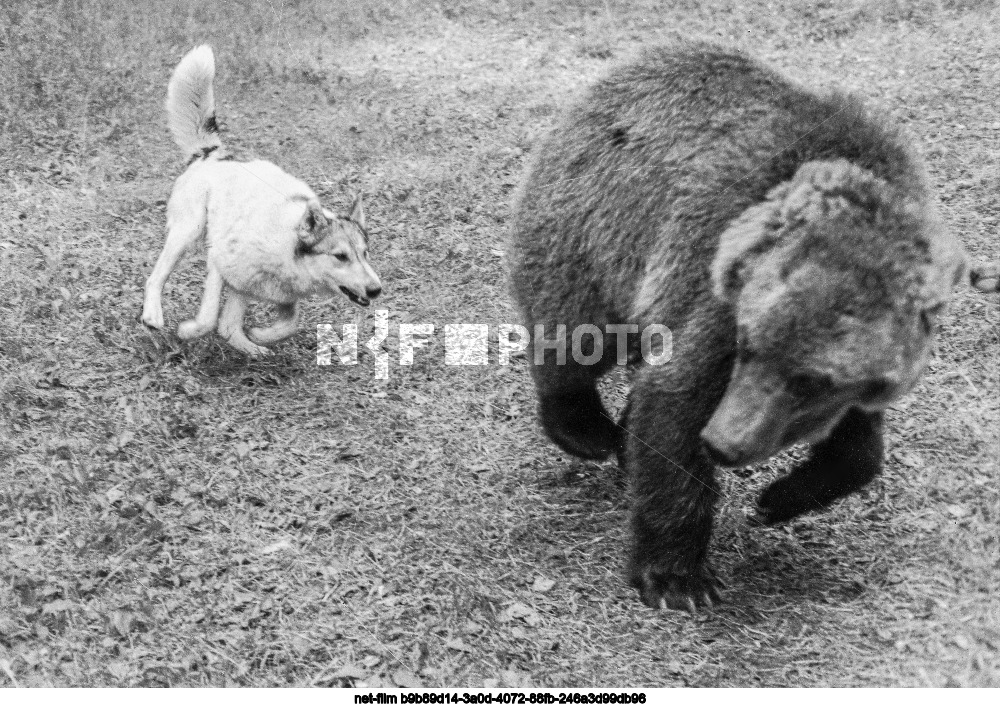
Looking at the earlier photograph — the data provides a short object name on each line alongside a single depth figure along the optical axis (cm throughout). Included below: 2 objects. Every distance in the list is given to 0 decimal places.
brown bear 316
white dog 521
